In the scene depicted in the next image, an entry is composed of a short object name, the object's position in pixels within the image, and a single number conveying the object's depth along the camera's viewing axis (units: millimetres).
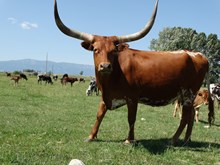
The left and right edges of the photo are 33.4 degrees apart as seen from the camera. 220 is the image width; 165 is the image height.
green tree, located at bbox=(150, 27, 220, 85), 80250
